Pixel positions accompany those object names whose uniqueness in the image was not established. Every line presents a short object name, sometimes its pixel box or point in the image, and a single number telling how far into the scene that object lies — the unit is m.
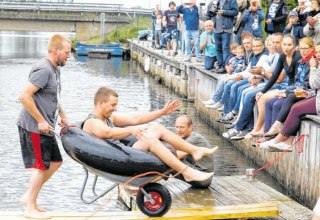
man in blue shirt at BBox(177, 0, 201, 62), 29.11
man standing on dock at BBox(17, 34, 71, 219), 10.00
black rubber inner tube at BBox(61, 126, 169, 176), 10.19
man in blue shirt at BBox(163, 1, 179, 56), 36.66
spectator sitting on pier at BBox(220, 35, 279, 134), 16.17
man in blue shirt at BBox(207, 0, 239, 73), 22.56
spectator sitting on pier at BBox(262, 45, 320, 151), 13.05
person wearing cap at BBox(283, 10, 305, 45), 18.42
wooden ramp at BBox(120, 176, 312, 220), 11.21
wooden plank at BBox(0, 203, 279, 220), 10.49
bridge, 72.06
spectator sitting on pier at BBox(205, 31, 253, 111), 18.00
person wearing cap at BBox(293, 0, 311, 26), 18.31
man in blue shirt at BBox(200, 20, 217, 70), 23.52
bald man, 11.88
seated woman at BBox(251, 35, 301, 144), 14.49
